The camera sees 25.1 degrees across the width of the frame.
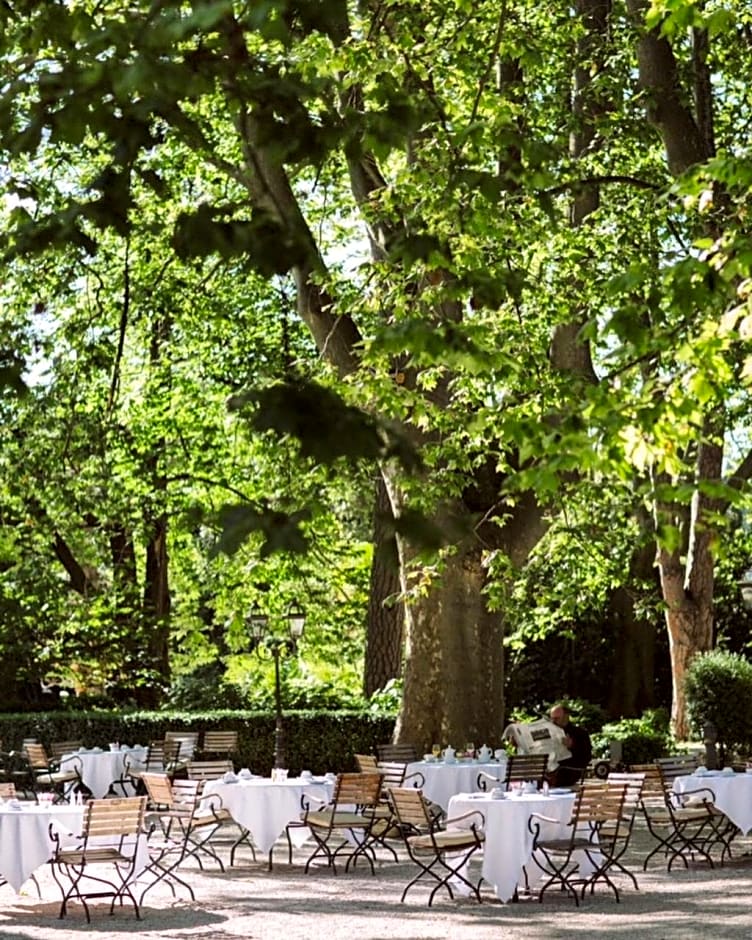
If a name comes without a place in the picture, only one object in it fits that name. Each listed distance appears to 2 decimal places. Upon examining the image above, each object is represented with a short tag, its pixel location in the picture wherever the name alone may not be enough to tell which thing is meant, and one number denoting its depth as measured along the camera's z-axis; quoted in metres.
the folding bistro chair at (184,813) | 15.52
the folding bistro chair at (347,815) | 15.94
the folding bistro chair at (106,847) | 13.02
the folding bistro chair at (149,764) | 22.34
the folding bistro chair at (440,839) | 13.82
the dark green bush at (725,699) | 24.69
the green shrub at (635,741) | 24.69
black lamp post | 21.84
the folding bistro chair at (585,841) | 13.68
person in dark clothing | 18.95
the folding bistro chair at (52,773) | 22.25
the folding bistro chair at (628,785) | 14.48
